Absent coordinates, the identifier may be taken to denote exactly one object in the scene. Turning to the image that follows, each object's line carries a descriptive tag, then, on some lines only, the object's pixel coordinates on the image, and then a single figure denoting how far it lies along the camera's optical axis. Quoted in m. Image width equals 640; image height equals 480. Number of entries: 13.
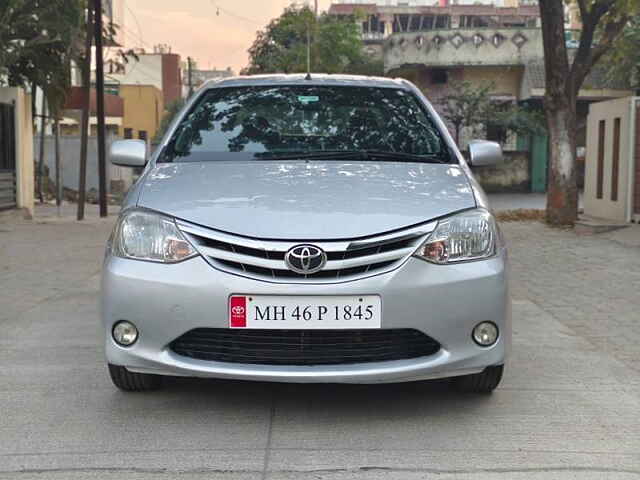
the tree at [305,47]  42.62
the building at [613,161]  14.13
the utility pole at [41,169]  23.85
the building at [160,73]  79.25
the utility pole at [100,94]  18.08
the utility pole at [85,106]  17.56
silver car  3.90
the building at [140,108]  58.34
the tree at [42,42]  18.05
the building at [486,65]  30.62
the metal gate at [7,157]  17.09
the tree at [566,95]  14.44
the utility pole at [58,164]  21.44
